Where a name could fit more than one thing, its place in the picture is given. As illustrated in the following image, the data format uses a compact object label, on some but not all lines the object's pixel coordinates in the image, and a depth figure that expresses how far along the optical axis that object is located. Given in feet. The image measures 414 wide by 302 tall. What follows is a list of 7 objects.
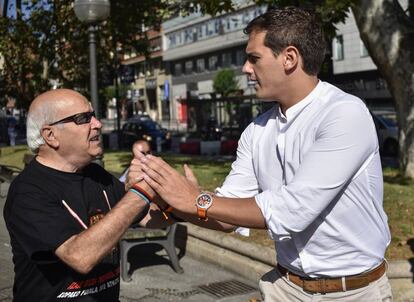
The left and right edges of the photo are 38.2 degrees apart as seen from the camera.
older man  7.41
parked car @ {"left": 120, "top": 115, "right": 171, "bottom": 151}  95.76
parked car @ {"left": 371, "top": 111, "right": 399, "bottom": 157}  70.08
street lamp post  30.45
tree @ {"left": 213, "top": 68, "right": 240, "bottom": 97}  189.16
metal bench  21.63
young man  7.20
